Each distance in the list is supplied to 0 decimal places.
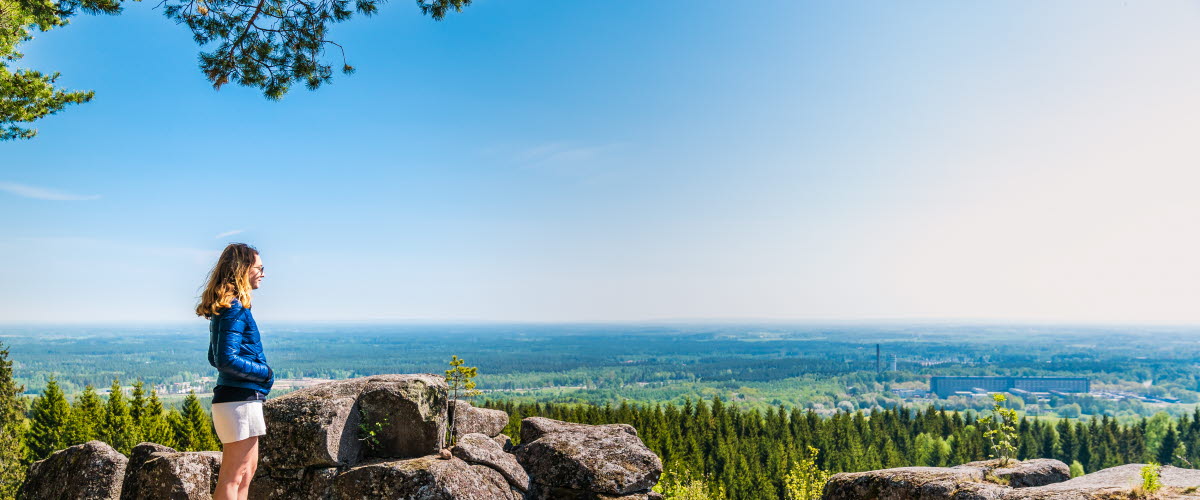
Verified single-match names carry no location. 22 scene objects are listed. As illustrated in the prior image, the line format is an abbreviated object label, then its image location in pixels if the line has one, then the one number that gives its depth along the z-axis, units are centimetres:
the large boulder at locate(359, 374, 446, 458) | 855
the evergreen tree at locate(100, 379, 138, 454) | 2741
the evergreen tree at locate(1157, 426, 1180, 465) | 7988
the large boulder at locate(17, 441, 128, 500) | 889
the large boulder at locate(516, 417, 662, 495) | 931
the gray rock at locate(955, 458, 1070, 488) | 760
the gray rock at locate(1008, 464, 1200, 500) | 614
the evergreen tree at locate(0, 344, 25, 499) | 2831
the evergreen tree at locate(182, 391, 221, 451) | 3469
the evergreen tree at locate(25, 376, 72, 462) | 3262
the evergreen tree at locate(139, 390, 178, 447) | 3053
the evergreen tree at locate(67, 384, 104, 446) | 3011
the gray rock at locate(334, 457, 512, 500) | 757
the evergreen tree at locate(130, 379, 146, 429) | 3250
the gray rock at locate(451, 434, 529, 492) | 859
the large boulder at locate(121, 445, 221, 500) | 819
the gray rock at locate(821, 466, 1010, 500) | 693
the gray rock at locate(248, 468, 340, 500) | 793
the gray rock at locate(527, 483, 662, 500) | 920
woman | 557
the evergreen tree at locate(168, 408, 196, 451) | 3419
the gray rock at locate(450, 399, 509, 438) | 1043
